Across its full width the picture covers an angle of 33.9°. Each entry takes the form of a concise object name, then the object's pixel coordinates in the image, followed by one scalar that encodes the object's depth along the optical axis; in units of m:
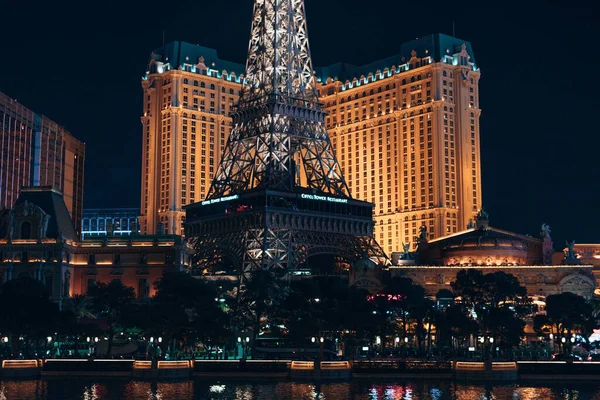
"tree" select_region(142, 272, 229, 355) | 115.69
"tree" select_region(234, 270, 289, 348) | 134.00
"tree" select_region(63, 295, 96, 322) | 150.88
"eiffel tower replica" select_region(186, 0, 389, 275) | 169.62
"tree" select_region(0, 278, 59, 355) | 118.44
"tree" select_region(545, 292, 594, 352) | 129.00
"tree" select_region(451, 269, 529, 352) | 122.50
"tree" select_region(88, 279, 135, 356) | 126.06
